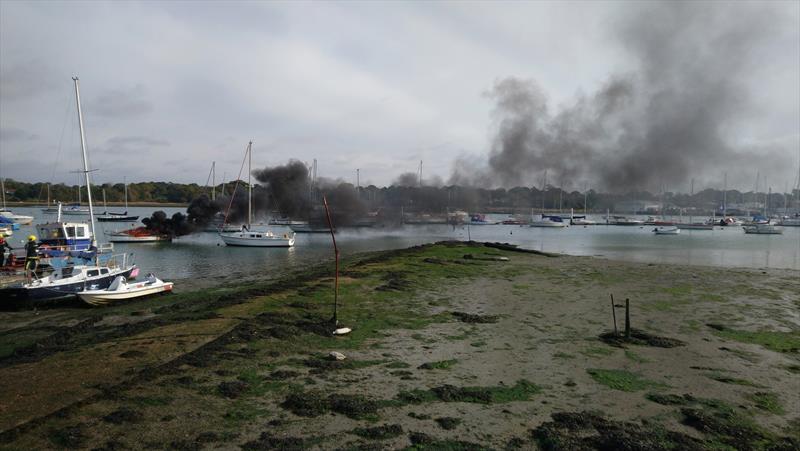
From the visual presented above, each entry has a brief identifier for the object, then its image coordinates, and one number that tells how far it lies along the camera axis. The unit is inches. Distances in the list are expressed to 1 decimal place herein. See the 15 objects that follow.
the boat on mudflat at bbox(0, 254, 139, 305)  735.1
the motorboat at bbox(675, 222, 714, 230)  4242.1
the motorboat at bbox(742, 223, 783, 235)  3541.6
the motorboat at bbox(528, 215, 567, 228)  4628.9
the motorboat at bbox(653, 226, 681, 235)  3445.4
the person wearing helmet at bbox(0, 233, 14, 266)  867.4
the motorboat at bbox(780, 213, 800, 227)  4641.5
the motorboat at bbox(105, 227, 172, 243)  2335.1
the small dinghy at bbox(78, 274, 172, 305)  750.5
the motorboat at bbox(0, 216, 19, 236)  2781.0
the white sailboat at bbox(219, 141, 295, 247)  2129.7
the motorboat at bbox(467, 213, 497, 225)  4827.8
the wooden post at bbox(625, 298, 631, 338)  525.3
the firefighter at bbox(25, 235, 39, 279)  780.5
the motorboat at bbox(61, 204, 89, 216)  5129.9
